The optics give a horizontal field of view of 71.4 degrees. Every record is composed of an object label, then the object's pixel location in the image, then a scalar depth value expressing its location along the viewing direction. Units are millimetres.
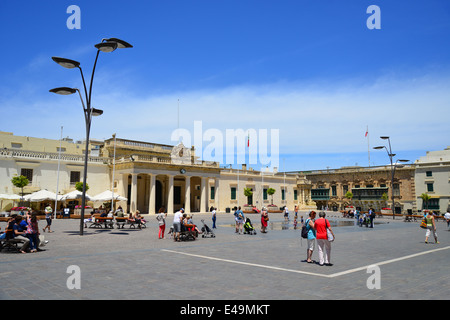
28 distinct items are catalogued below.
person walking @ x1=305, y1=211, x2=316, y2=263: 9641
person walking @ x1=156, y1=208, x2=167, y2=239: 15539
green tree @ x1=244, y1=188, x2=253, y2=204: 48938
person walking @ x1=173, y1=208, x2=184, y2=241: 14691
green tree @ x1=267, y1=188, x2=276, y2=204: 52125
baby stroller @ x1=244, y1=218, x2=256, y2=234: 18609
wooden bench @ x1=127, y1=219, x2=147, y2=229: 21031
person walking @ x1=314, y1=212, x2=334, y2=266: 9047
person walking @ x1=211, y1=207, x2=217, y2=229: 21656
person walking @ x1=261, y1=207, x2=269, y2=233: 19250
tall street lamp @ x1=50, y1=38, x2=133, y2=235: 14695
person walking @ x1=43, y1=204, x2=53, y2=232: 18097
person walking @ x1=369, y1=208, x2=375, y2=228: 24408
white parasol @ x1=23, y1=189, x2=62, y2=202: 28547
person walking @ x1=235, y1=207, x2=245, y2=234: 18930
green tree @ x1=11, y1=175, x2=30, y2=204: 29502
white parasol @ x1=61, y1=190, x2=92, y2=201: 29281
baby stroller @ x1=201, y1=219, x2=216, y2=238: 16698
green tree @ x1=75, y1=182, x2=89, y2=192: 33747
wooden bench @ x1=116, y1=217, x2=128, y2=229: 20653
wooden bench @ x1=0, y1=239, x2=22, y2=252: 10945
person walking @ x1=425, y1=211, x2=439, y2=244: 14539
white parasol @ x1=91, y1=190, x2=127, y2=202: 29631
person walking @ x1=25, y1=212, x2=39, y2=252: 11047
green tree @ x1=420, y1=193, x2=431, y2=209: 48297
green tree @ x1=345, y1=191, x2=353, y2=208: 56612
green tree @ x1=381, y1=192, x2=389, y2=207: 53050
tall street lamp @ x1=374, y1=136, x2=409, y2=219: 32406
